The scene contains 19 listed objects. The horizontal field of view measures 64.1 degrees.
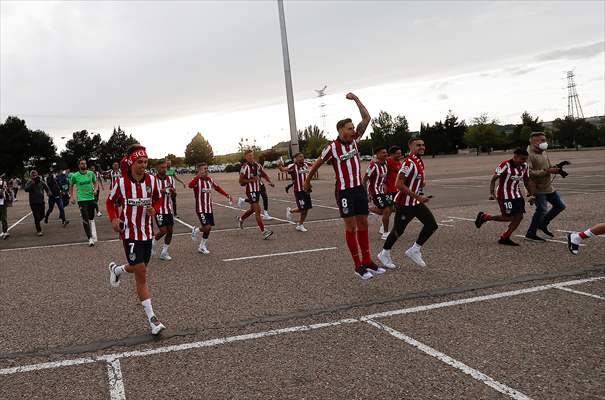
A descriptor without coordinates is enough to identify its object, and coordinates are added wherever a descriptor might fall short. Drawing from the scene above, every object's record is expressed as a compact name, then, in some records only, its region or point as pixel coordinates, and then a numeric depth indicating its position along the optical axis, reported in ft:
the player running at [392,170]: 32.76
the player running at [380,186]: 32.99
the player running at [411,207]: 22.66
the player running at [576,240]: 22.47
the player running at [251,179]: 35.78
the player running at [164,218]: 29.61
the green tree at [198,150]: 452.35
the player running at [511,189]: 27.09
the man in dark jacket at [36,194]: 43.01
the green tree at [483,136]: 298.15
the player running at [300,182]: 38.14
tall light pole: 73.36
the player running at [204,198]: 30.69
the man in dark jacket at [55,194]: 50.31
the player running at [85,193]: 37.14
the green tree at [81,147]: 433.48
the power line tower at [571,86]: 390.42
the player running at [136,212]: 16.43
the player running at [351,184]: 20.49
